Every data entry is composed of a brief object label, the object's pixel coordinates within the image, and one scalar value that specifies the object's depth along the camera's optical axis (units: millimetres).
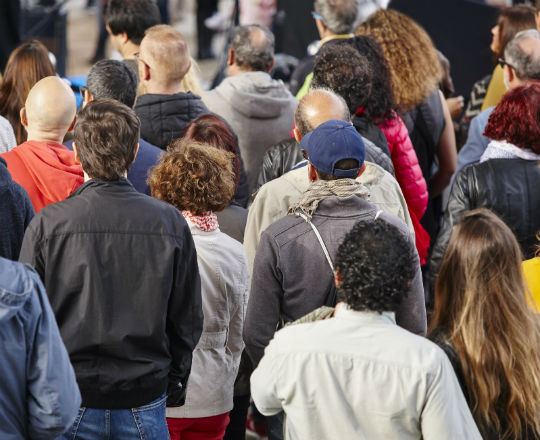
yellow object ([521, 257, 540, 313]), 6500
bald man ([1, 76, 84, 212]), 7359
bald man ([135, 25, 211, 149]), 9258
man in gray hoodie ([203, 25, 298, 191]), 10453
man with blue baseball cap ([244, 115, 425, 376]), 6262
